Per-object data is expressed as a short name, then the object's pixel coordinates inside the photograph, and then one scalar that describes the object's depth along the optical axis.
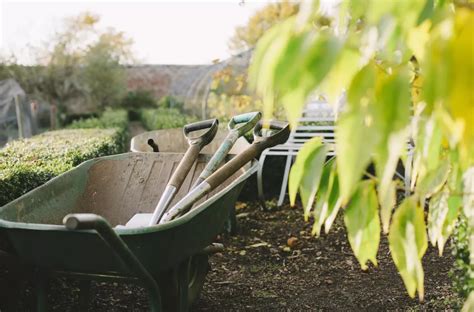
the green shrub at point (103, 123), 9.91
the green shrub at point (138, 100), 23.27
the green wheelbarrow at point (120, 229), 1.71
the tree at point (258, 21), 19.45
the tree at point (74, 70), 18.45
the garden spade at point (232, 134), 2.53
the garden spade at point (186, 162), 2.41
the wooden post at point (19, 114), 7.09
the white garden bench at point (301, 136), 4.76
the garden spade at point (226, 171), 2.22
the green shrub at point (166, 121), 7.75
